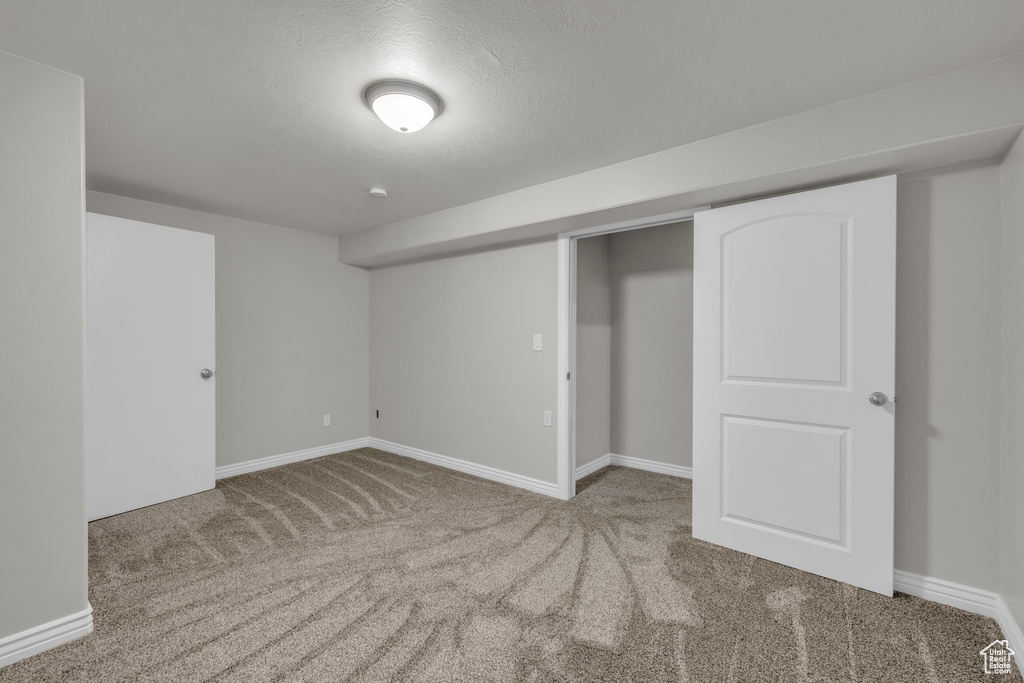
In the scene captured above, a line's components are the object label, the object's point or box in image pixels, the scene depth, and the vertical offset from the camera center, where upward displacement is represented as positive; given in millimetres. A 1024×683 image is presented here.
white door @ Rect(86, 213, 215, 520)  2967 -180
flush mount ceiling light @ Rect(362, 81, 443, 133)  1873 +1004
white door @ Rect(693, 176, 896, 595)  2107 -219
